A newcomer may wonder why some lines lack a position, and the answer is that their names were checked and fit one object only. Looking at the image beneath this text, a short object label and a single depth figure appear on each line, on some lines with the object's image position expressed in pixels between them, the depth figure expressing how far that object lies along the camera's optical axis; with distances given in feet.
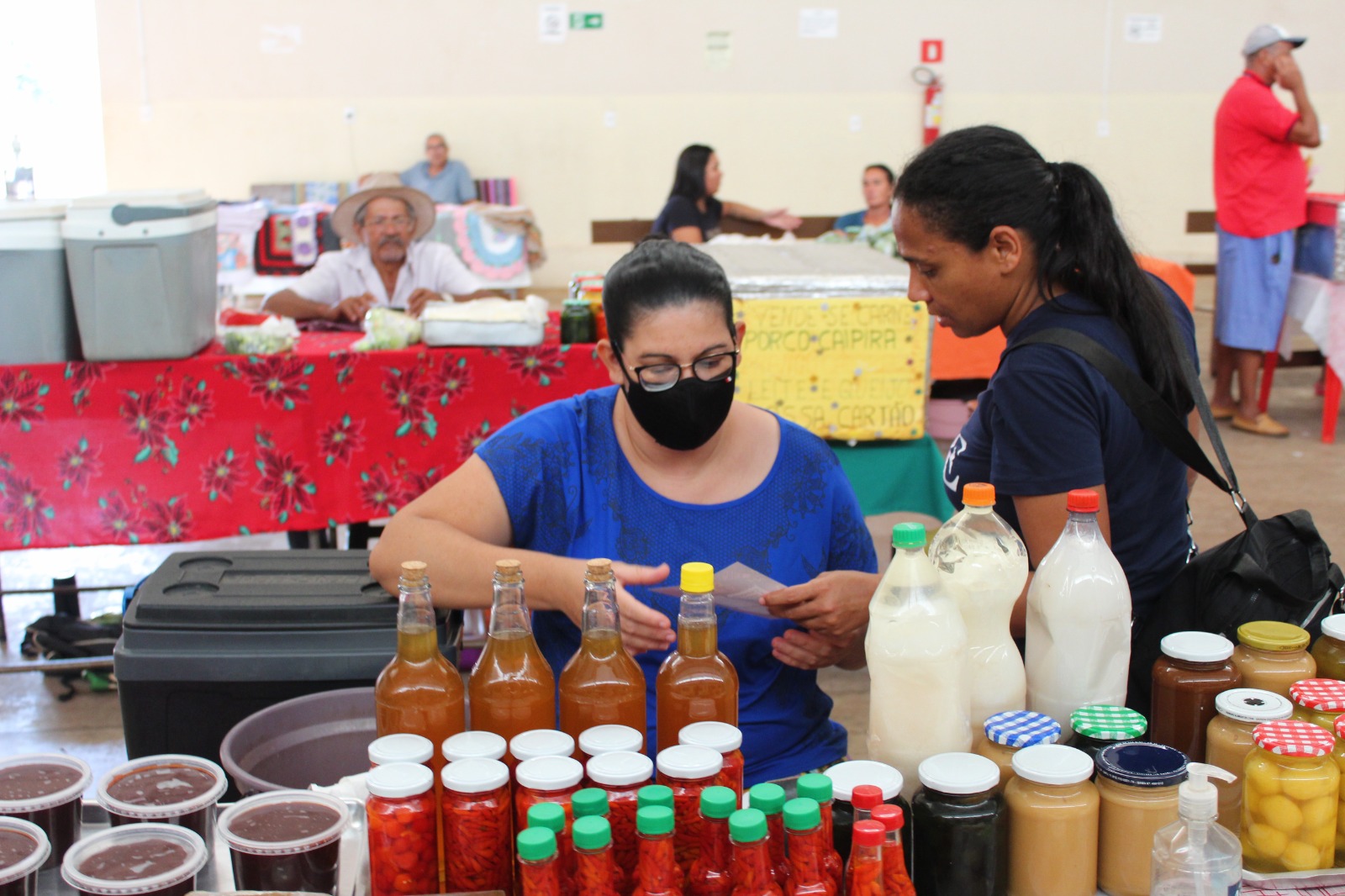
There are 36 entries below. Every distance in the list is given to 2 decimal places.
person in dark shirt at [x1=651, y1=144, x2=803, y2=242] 26.27
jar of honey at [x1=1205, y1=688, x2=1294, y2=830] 4.42
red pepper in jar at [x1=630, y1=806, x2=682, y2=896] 3.55
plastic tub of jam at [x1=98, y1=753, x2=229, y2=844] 4.20
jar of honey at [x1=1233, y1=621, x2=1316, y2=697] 4.78
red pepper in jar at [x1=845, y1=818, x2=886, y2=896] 3.56
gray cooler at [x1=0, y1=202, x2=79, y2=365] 11.54
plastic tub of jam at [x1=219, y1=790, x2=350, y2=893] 3.92
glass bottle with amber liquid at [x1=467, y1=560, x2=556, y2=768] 4.38
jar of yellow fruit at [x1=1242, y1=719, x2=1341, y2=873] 4.16
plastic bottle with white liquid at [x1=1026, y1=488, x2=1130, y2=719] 4.58
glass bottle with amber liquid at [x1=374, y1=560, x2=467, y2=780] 4.39
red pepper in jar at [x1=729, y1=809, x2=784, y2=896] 3.51
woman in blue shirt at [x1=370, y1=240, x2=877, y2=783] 6.04
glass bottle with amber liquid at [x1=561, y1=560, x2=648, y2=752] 4.36
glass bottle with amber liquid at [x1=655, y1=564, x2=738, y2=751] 4.34
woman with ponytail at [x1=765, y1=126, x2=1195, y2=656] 5.52
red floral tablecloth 12.19
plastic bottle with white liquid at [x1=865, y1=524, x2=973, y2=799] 4.23
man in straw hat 16.37
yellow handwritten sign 12.92
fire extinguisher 36.70
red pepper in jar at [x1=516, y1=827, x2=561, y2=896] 3.53
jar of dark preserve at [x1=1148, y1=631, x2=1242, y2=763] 4.69
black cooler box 6.97
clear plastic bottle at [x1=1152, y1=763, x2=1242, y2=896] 3.83
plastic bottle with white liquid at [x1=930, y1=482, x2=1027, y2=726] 4.49
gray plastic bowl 6.54
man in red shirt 20.35
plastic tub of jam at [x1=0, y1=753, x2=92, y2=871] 4.20
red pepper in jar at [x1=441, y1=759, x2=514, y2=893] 3.91
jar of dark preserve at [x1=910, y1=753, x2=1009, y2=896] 3.91
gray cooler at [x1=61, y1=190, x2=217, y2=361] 11.61
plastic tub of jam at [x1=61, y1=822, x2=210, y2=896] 3.76
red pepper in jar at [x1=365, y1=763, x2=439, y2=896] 3.92
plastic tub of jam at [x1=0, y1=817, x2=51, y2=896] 3.77
